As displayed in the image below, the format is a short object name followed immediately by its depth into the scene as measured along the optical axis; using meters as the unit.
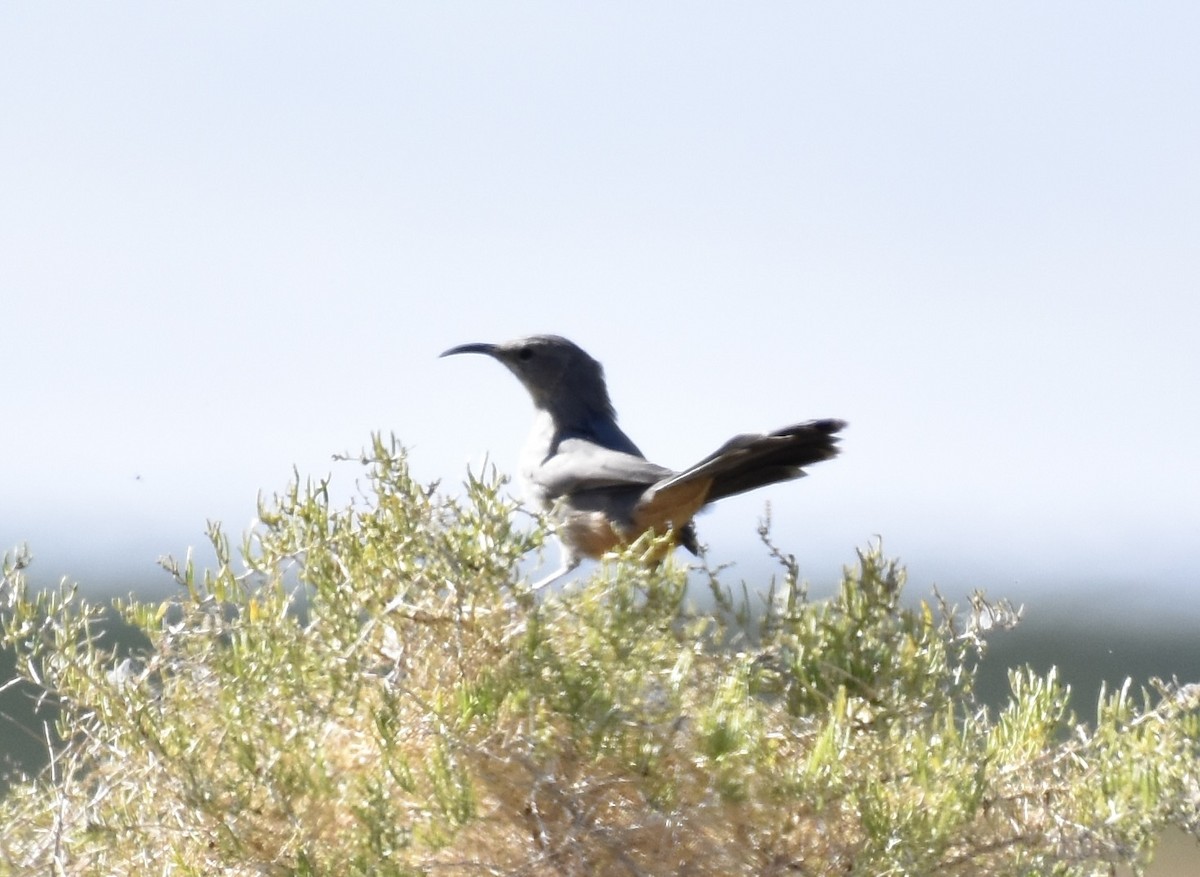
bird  8.44
